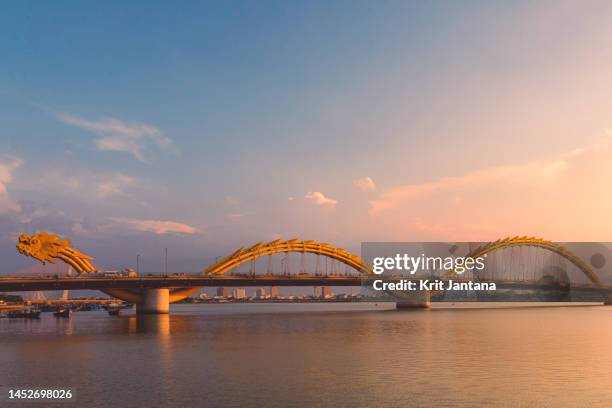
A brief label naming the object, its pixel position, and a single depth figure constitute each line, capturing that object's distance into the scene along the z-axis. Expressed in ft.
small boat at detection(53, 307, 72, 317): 419.17
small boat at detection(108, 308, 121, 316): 444.06
